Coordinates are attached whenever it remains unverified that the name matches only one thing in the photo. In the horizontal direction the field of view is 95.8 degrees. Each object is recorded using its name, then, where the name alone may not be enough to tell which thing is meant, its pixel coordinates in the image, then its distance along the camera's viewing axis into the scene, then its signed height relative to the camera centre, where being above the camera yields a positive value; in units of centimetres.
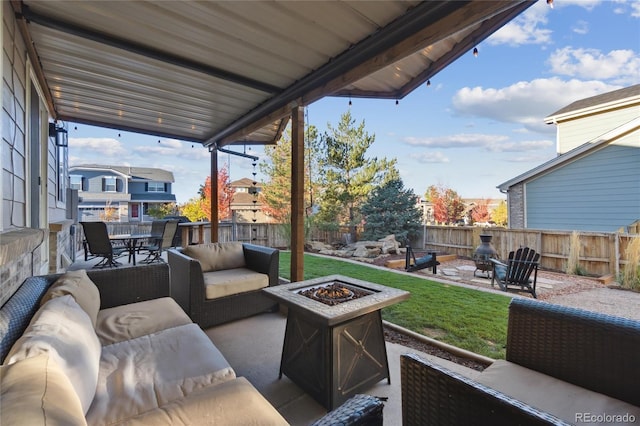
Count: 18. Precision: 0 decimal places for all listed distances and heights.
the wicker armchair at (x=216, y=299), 305 -88
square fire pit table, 187 -88
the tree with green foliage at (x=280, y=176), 1306 +186
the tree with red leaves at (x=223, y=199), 1614 +100
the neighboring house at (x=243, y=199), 1467 +131
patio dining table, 573 -45
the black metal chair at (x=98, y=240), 513 -42
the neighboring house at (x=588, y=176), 686 +103
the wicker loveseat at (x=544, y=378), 109 -73
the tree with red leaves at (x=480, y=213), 1634 +11
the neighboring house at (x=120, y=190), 1833 +183
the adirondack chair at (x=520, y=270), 476 -92
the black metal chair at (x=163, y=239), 624 -52
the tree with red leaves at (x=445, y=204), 1540 +67
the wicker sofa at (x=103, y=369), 83 -78
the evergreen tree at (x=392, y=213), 1016 +10
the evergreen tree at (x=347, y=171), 1238 +199
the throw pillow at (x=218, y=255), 366 -51
